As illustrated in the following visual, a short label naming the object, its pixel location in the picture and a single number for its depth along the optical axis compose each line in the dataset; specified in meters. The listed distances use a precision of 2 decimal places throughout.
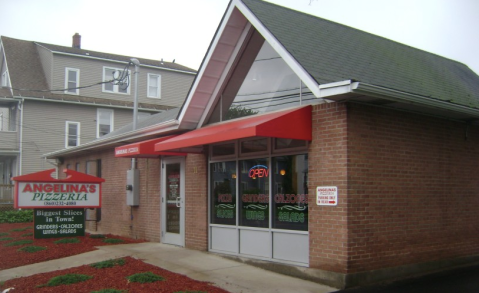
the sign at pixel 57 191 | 12.82
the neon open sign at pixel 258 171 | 9.71
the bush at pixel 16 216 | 21.02
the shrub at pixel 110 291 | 7.33
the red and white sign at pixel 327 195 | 8.16
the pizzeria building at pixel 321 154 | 8.21
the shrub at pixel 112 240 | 12.98
